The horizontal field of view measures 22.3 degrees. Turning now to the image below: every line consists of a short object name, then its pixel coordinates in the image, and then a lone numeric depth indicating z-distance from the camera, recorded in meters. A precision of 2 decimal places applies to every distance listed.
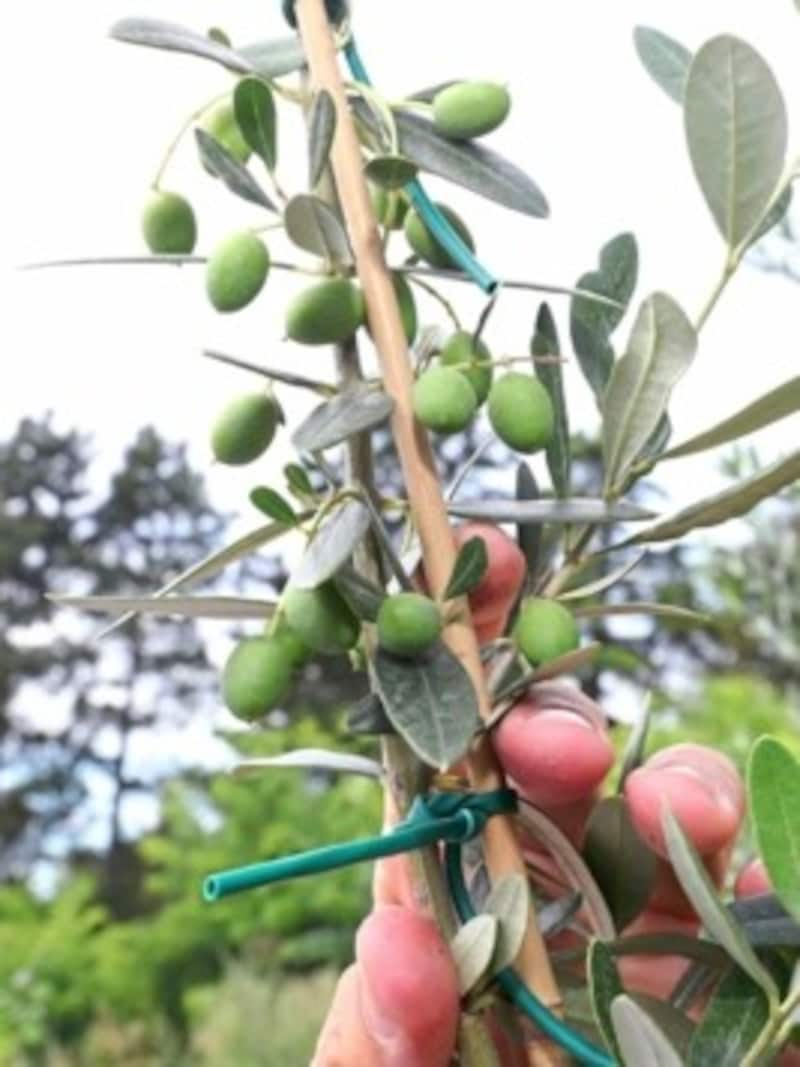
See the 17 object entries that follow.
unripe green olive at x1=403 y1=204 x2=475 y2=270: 0.53
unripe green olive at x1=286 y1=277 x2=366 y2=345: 0.48
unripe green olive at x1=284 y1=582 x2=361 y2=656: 0.47
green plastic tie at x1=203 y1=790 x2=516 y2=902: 0.46
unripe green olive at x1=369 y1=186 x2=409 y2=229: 0.53
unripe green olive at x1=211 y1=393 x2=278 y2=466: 0.50
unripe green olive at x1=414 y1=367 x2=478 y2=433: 0.47
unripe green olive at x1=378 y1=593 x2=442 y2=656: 0.46
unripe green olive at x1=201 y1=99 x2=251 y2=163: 0.55
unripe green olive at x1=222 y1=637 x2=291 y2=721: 0.48
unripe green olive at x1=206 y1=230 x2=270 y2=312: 0.48
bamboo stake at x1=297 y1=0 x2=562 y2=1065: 0.48
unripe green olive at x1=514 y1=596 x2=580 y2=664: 0.48
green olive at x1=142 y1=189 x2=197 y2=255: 0.52
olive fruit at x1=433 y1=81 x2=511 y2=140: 0.51
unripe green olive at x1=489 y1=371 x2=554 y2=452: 0.49
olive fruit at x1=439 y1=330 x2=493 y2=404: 0.51
